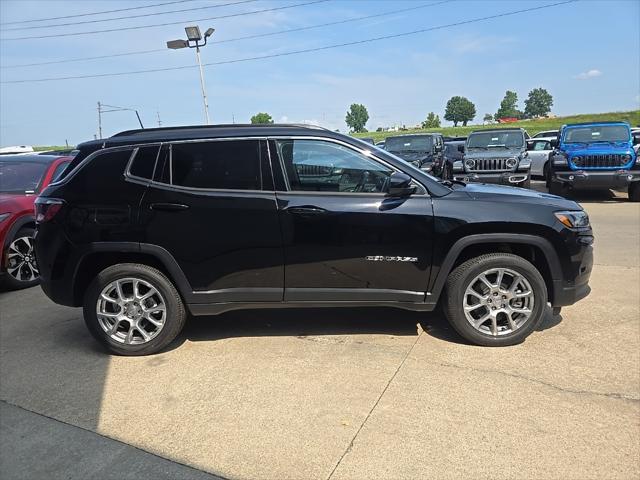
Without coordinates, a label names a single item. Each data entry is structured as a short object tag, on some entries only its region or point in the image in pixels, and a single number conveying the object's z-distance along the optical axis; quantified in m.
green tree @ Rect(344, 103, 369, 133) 138.49
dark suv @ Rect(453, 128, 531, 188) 12.84
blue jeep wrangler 11.73
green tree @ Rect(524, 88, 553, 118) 134.88
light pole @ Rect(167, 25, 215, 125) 20.39
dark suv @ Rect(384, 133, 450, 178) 15.27
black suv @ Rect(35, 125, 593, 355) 3.77
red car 6.01
